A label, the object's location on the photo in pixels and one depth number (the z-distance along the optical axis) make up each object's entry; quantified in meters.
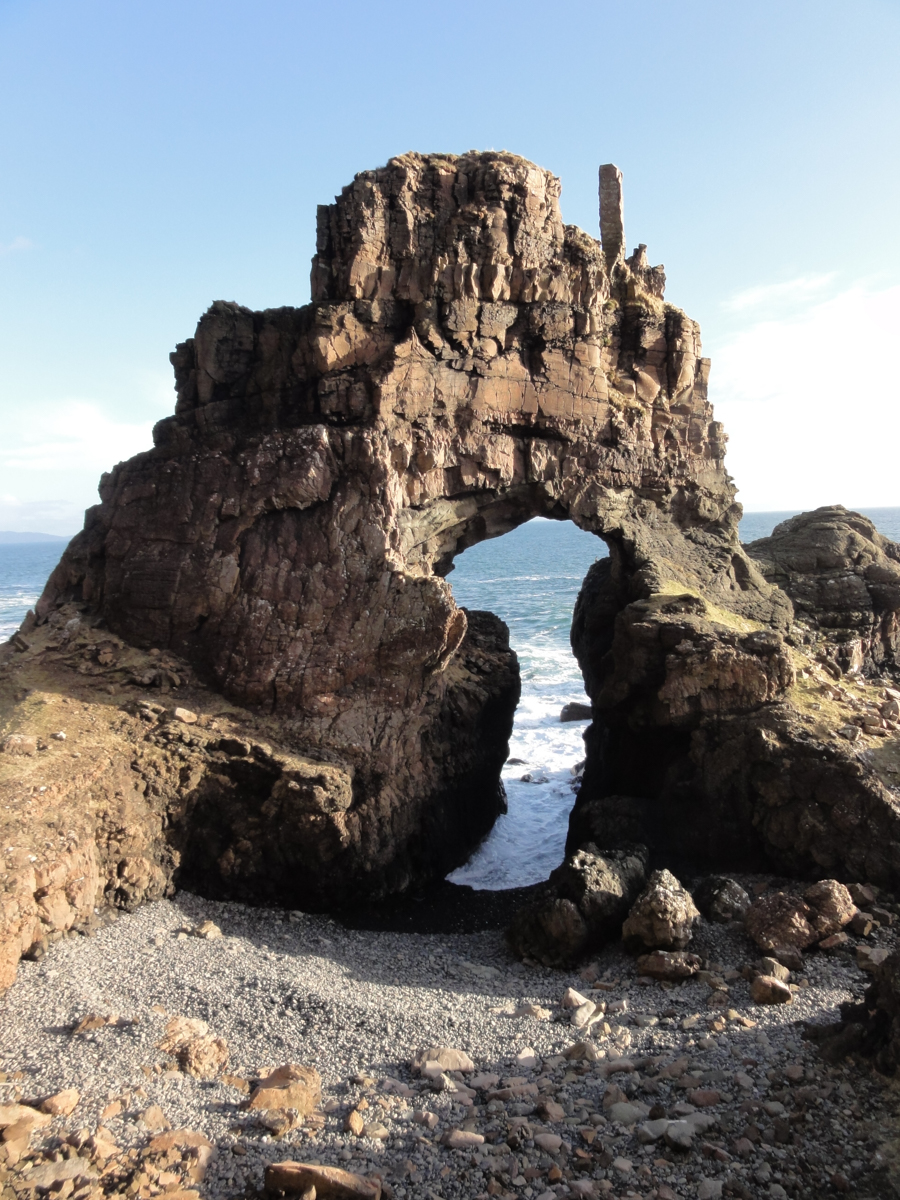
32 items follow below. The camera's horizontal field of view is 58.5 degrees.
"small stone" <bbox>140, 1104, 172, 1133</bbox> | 8.28
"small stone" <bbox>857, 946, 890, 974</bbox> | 11.64
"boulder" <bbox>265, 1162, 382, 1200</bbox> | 7.27
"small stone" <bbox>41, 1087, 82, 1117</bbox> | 8.41
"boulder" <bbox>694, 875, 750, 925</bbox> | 13.44
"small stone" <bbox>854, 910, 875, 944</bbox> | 12.51
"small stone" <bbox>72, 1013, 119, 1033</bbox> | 10.08
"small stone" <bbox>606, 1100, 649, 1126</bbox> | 8.58
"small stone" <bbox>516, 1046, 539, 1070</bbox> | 10.07
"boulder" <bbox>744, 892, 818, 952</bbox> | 12.41
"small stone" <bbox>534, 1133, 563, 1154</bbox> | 8.12
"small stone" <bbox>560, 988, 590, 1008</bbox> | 11.66
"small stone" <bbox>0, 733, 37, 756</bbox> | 13.44
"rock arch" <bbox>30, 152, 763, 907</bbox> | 16.09
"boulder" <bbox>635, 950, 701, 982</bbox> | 12.27
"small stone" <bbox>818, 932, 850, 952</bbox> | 12.27
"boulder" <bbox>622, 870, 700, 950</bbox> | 12.83
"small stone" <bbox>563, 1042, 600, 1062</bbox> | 10.08
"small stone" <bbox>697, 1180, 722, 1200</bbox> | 7.43
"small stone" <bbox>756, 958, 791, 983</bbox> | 11.68
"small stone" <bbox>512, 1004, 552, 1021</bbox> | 11.45
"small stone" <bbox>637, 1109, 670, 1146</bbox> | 8.18
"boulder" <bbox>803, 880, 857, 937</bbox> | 12.53
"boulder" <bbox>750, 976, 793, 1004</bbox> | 11.13
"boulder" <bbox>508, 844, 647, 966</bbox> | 13.67
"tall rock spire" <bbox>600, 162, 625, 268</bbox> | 20.34
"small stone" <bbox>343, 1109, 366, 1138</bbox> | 8.45
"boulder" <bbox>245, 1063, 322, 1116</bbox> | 8.78
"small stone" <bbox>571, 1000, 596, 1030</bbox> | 11.15
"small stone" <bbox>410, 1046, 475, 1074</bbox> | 9.91
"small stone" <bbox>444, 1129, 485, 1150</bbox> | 8.22
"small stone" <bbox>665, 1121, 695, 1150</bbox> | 8.05
